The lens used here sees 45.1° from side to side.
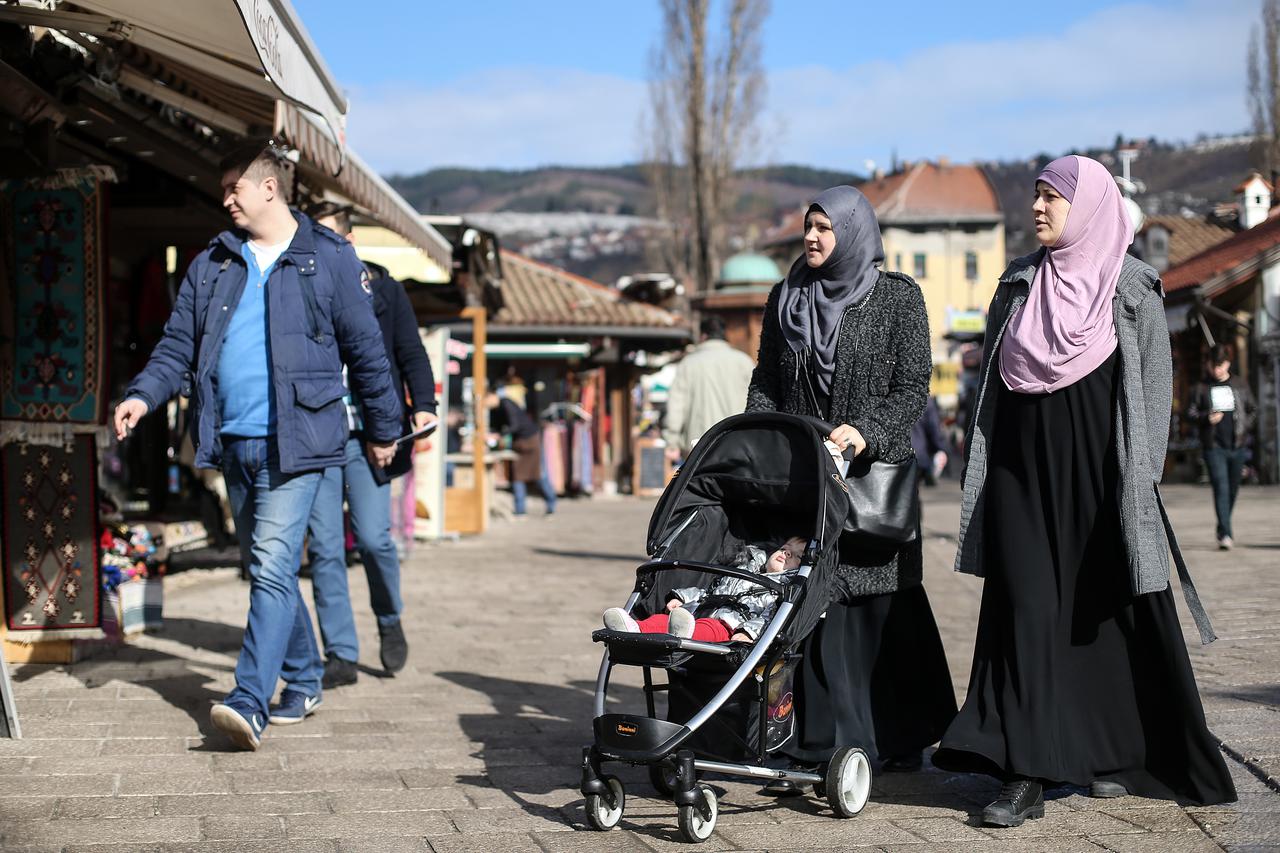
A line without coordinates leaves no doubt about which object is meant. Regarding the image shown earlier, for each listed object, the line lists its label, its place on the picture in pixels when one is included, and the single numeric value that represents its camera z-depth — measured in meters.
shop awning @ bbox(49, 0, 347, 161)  5.14
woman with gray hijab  4.89
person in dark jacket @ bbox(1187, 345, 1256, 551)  13.20
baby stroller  4.24
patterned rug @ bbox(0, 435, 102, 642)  7.23
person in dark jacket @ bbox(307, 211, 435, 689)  6.46
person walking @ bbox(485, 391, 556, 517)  22.02
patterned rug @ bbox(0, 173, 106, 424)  7.12
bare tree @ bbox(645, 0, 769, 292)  43.03
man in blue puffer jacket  5.58
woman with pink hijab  4.56
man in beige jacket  9.91
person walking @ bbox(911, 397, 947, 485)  12.67
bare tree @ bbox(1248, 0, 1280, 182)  44.84
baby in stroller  4.39
